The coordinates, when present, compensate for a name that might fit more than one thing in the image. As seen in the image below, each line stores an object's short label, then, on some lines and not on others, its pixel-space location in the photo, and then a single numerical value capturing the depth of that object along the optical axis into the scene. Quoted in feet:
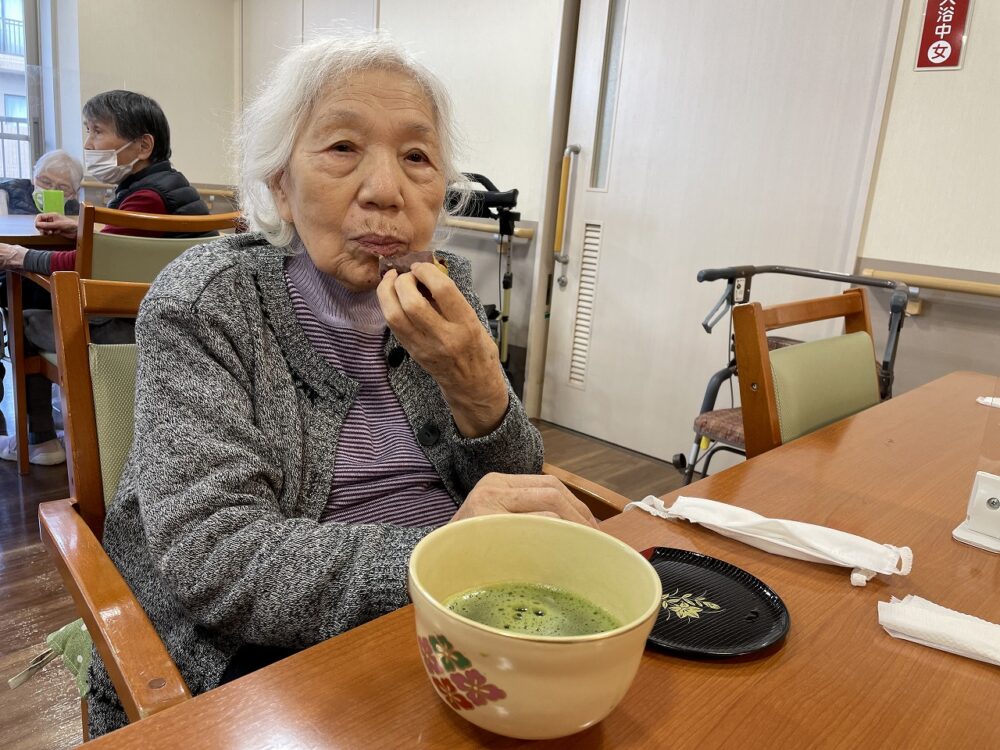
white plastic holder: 2.50
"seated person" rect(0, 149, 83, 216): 11.11
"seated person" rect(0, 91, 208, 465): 8.10
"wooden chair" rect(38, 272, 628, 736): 2.57
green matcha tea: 1.53
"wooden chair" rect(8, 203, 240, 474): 6.66
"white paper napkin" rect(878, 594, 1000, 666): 1.83
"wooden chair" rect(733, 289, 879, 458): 3.71
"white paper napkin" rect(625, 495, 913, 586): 2.21
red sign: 7.36
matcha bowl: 1.23
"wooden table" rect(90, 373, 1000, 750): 1.43
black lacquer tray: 1.77
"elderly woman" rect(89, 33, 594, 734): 2.29
